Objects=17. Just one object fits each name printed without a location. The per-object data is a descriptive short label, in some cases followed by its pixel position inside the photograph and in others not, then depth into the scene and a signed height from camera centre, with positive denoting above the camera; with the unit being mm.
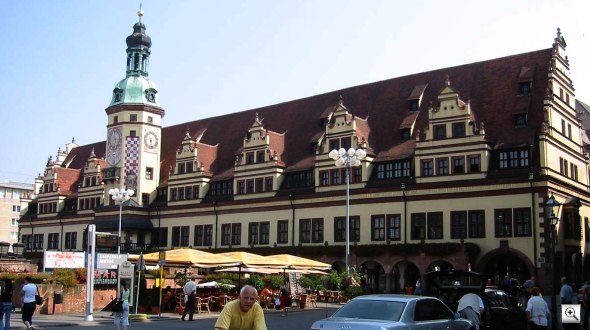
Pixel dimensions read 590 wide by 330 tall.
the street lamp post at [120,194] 53762 +5028
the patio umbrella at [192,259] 35062 +103
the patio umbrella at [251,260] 36844 +105
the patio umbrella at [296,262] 40375 +7
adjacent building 130875 +9690
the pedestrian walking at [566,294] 26016 -990
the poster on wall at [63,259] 35188 -14
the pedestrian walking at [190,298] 30344 -1566
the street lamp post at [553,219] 24247 +1881
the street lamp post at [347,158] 37375 +5511
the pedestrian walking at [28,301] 23266 -1375
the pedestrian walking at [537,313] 17484 -1132
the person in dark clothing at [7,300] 21828 -1281
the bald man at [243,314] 9742 -719
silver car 14164 -1041
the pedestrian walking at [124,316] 22761 -1792
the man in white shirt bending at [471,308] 17641 -1051
